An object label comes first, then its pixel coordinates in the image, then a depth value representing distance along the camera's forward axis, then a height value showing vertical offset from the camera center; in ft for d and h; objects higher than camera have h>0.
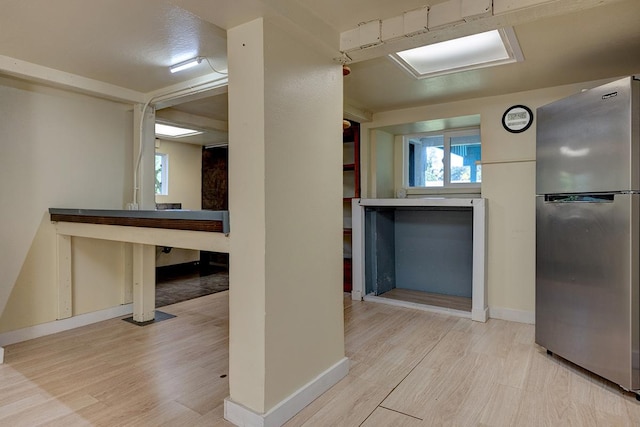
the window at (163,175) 18.67 +1.93
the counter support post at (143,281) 10.46 -2.03
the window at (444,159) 13.39 +2.09
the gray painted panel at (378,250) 13.37 -1.47
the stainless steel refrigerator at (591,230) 6.45 -0.37
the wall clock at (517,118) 10.51 +2.76
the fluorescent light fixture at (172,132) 15.72 +3.66
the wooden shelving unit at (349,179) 13.97 +1.38
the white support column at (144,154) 10.54 +1.71
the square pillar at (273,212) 5.44 +0.00
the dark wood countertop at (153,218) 5.82 -0.12
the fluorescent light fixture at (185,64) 7.84 +3.33
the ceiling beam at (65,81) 7.86 +3.20
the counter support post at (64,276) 9.80 -1.76
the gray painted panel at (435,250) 13.24 -1.48
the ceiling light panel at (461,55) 7.51 +3.63
